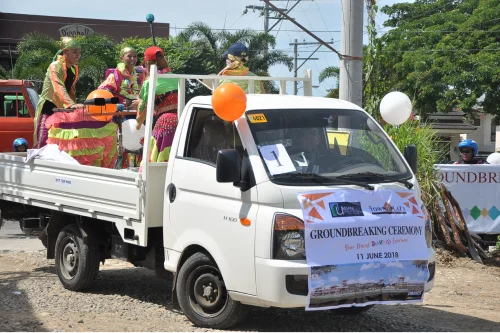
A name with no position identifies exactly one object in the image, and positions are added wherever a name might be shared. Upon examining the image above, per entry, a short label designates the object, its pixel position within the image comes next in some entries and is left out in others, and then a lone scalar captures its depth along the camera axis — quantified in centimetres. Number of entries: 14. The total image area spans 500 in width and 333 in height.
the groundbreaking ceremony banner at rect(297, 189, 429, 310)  637
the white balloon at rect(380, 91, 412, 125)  1068
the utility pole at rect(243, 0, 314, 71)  4812
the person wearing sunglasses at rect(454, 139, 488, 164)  1328
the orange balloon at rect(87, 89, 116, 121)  973
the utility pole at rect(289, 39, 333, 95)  5516
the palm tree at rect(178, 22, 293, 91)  3522
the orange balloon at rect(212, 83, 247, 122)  673
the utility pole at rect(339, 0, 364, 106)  1155
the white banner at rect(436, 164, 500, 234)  1295
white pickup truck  641
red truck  1823
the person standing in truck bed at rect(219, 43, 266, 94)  926
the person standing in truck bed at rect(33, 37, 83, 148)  1019
